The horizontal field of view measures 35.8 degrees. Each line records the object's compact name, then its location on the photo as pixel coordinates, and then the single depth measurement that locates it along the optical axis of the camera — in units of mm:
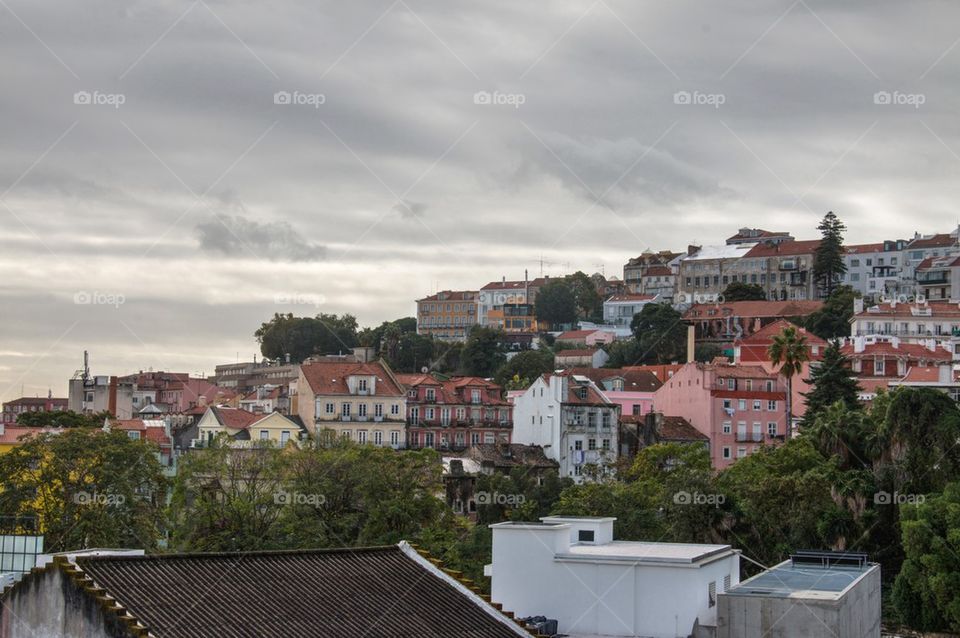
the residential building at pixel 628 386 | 118125
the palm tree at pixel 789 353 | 99625
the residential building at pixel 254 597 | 26203
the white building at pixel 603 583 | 37469
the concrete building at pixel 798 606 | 36438
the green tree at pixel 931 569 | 58344
